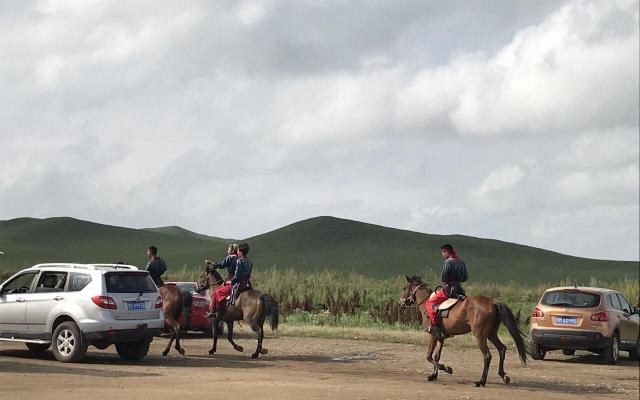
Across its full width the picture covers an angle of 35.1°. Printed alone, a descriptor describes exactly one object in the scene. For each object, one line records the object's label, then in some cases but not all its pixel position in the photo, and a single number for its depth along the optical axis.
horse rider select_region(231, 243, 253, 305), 22.77
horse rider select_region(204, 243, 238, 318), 23.02
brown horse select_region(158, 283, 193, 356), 22.72
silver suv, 19.64
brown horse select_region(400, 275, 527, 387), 18.89
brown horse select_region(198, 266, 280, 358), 22.83
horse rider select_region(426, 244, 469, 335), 19.44
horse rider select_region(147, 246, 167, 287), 23.59
